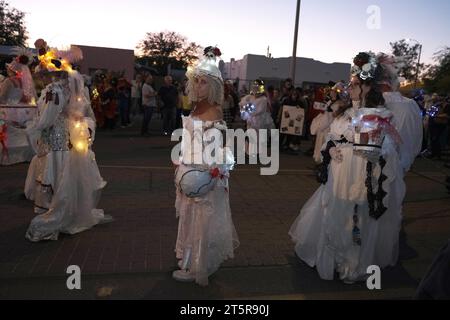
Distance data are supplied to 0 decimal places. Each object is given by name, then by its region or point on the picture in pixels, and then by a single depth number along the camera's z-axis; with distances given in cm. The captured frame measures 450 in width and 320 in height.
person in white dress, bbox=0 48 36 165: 957
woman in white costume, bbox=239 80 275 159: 1266
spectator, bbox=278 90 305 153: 1357
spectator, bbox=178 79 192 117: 1622
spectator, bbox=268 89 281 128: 1565
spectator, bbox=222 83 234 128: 1439
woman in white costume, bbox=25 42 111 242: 532
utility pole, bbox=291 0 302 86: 1789
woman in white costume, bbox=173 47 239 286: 402
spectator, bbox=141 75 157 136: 1575
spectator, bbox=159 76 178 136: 1594
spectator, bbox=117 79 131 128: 1723
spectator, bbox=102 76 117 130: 1625
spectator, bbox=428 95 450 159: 1430
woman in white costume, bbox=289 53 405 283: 449
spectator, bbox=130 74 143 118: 1949
